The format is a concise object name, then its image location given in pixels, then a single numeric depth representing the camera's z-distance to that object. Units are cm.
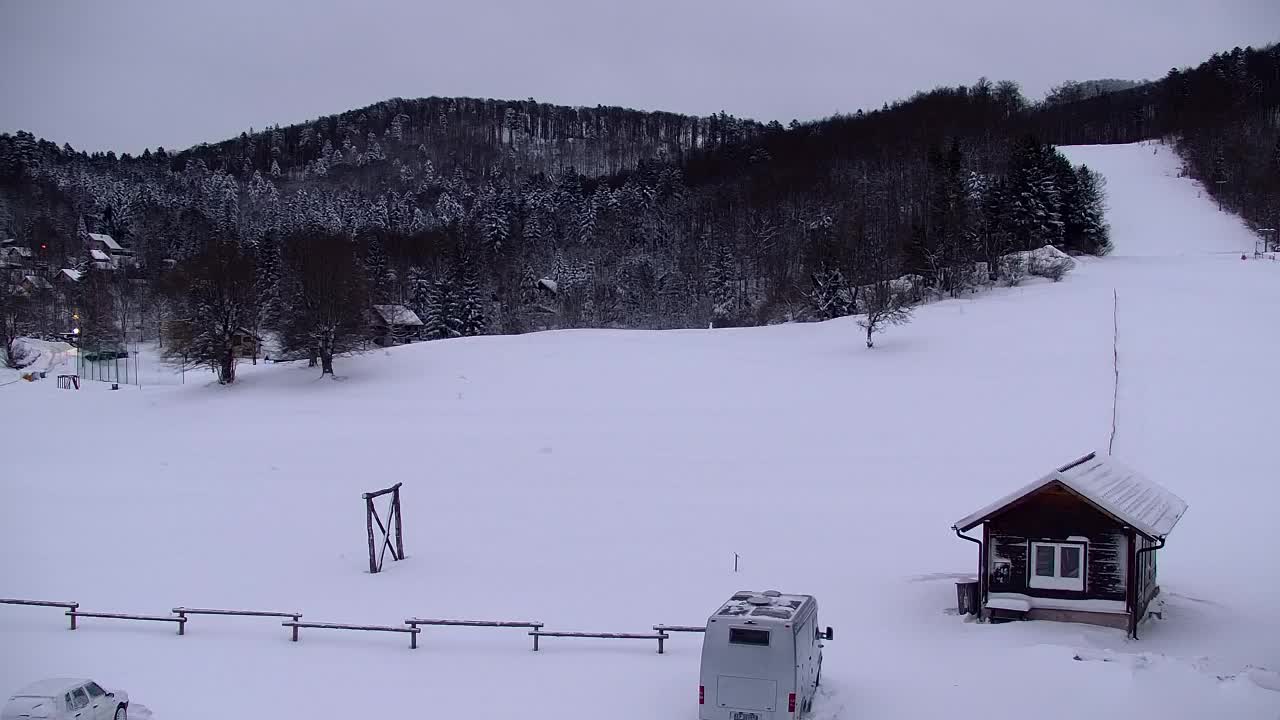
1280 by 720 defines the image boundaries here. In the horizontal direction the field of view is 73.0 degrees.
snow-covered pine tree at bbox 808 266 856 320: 7150
